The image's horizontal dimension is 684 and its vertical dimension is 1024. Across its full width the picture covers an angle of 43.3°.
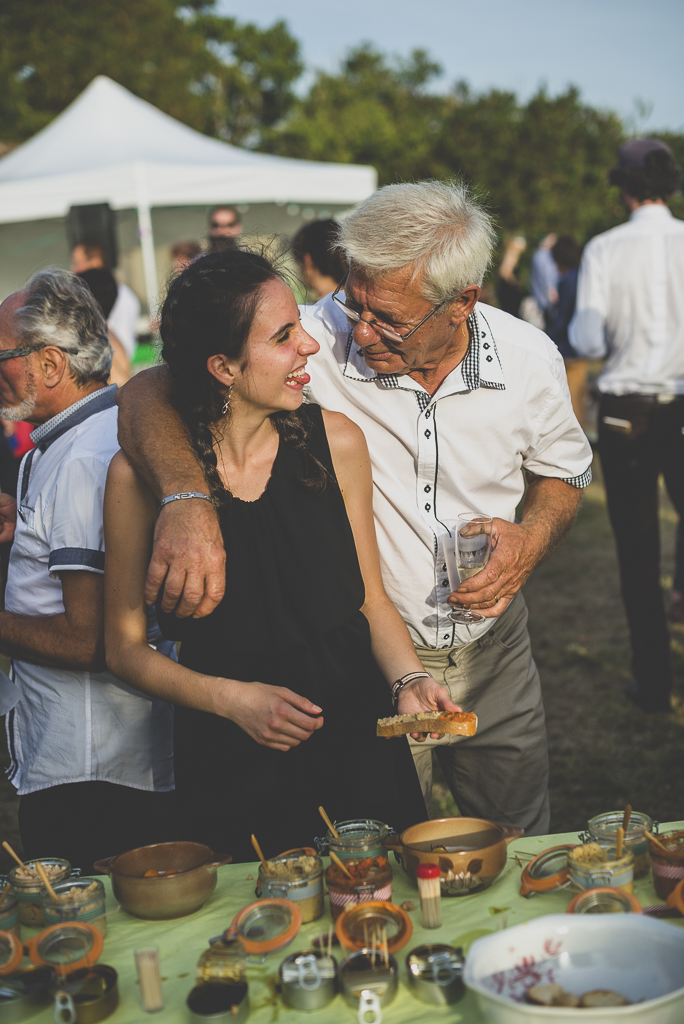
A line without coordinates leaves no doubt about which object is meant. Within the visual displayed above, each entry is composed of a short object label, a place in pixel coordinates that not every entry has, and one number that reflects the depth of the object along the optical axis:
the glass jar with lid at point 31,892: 1.67
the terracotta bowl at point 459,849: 1.61
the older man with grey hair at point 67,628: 2.28
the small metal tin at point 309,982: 1.35
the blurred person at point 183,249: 7.72
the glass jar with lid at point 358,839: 1.68
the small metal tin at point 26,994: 1.37
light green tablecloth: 1.36
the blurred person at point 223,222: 7.58
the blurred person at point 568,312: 8.58
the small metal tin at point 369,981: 1.35
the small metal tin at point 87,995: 1.36
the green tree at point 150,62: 28.38
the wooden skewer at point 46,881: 1.59
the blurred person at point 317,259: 4.79
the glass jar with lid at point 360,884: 1.59
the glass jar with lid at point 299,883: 1.58
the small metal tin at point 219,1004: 1.32
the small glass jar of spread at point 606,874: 1.52
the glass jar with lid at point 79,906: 1.58
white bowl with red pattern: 1.23
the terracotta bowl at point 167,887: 1.63
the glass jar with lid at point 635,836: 1.64
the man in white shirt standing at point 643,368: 4.22
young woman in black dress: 2.02
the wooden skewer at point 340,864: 1.61
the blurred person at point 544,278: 12.56
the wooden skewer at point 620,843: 1.57
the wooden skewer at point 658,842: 1.55
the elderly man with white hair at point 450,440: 2.17
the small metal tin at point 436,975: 1.34
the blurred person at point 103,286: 5.11
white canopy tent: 9.23
